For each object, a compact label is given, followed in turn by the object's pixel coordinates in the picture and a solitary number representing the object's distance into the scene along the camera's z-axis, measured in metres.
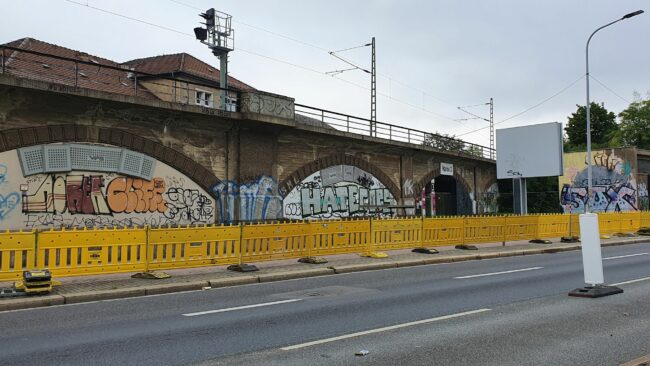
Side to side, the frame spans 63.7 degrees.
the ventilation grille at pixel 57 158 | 15.55
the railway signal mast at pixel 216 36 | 24.81
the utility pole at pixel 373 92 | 31.02
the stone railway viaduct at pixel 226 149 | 15.32
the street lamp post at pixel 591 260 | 9.44
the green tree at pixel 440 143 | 33.16
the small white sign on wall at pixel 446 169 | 34.89
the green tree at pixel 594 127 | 73.81
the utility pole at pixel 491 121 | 48.66
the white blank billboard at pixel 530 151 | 36.84
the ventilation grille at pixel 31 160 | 15.05
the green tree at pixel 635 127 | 70.56
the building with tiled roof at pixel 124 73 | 30.16
